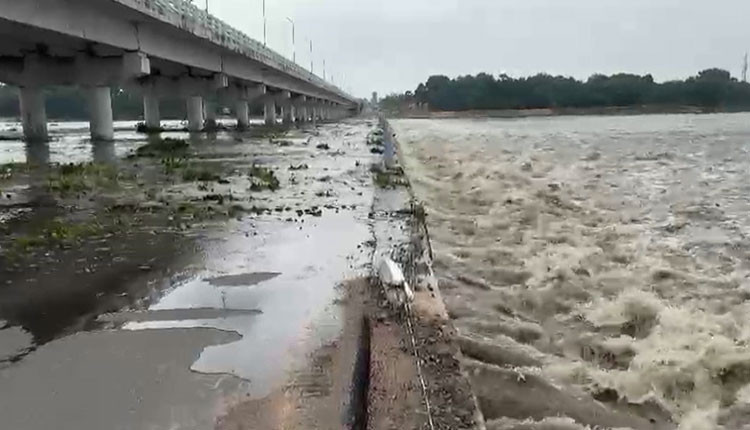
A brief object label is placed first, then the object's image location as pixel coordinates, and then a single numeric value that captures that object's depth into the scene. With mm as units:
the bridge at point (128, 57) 22500
